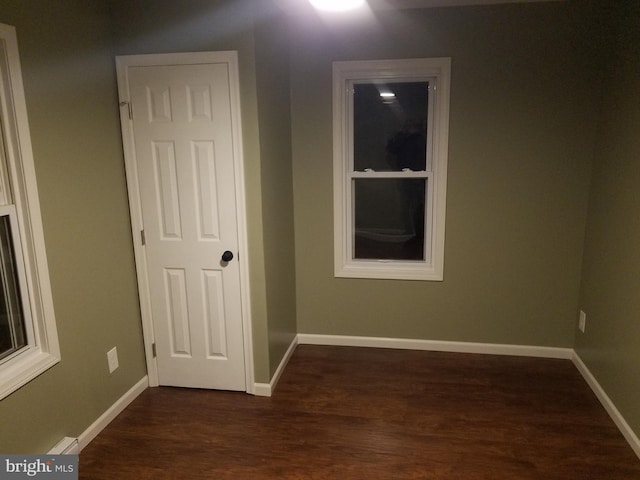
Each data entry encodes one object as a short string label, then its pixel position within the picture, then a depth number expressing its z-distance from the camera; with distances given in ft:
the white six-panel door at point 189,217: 8.66
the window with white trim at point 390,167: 10.72
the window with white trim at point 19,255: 6.40
